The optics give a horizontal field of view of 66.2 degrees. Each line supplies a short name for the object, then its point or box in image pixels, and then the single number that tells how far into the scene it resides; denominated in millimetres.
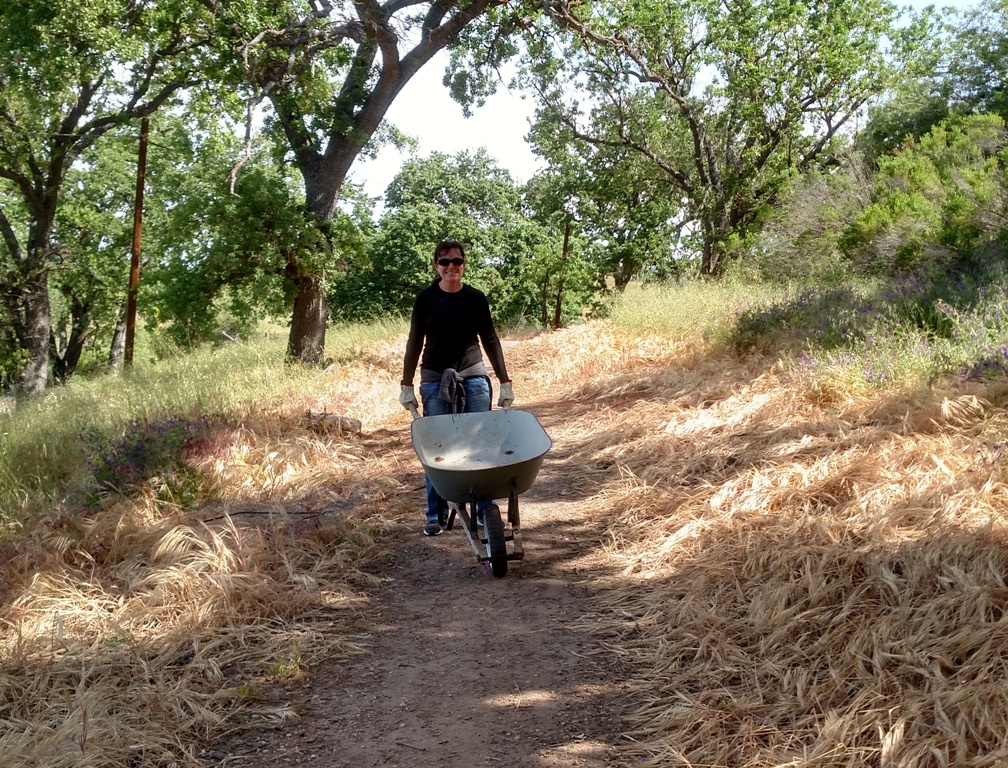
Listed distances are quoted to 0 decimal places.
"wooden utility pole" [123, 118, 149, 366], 14297
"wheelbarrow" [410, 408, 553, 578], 4301
